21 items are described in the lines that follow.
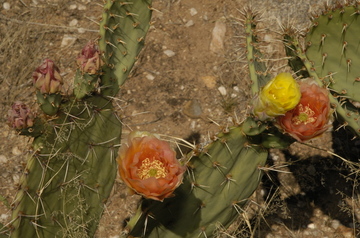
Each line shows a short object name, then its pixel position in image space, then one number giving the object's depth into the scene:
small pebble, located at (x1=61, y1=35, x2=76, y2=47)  3.57
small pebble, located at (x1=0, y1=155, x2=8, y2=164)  3.10
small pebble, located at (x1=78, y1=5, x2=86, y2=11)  3.73
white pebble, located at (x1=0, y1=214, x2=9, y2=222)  2.88
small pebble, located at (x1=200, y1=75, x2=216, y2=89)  3.46
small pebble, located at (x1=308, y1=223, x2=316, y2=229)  2.94
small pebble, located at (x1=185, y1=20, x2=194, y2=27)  3.69
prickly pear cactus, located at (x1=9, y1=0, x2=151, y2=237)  1.99
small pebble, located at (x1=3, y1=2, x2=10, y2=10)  3.65
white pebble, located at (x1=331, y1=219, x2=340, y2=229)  2.91
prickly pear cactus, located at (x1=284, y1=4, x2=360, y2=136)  2.42
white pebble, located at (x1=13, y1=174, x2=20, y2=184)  3.02
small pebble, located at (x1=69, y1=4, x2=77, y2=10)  3.74
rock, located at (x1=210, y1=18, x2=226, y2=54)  3.59
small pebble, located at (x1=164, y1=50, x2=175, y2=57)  3.56
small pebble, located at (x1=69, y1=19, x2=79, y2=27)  3.66
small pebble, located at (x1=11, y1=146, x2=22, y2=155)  3.15
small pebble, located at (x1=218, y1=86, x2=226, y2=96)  3.43
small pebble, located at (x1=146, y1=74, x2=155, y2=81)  3.47
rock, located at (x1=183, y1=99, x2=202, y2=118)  3.33
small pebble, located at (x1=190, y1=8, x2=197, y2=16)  3.72
